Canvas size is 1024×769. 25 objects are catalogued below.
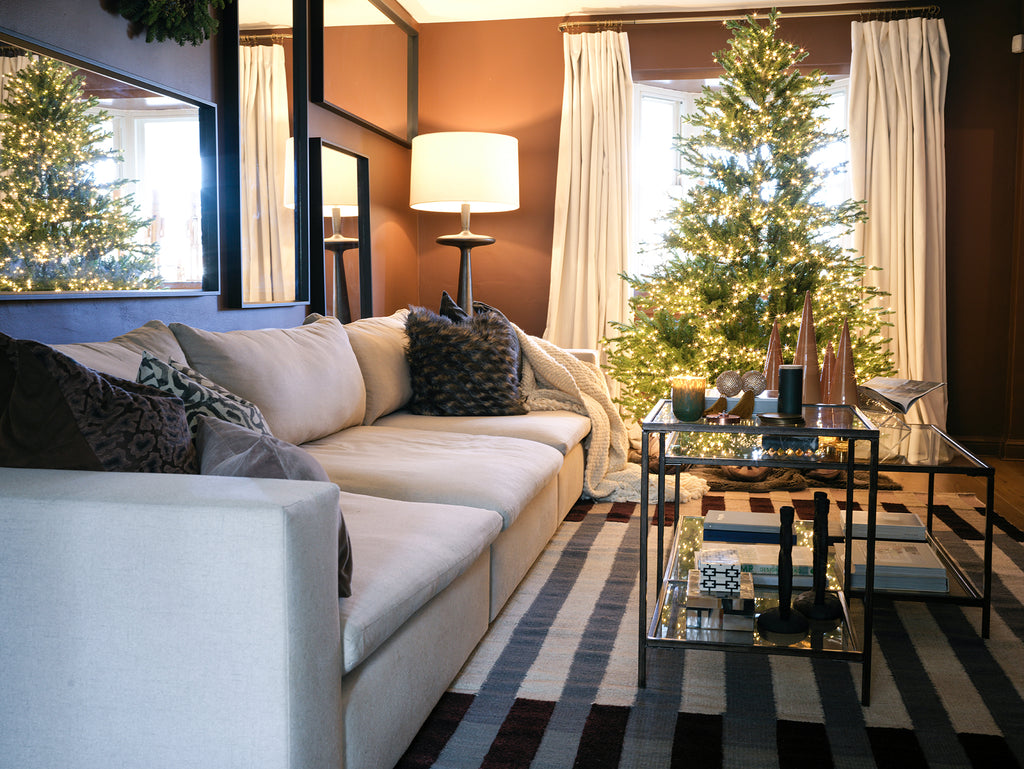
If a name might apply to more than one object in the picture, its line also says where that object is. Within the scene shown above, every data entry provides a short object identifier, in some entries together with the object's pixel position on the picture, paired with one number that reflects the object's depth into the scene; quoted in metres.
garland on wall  2.66
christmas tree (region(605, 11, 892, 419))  4.36
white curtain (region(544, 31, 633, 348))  5.29
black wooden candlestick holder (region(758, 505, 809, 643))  1.98
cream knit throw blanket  3.80
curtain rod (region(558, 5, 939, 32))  4.97
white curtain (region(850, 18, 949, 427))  4.95
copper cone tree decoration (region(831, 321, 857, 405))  2.44
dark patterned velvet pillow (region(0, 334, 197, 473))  1.43
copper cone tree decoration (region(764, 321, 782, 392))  2.61
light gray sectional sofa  1.25
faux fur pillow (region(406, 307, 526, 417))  3.54
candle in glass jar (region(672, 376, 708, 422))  2.04
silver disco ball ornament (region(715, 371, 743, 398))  2.34
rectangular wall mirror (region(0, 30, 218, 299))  2.23
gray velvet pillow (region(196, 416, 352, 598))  1.48
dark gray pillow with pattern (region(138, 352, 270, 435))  1.76
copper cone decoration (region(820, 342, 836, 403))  2.49
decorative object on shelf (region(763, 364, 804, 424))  2.04
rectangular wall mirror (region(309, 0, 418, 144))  4.06
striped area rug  1.71
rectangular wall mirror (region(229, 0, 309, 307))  3.31
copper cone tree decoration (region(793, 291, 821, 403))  2.45
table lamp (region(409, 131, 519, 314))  4.61
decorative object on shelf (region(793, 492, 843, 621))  2.02
